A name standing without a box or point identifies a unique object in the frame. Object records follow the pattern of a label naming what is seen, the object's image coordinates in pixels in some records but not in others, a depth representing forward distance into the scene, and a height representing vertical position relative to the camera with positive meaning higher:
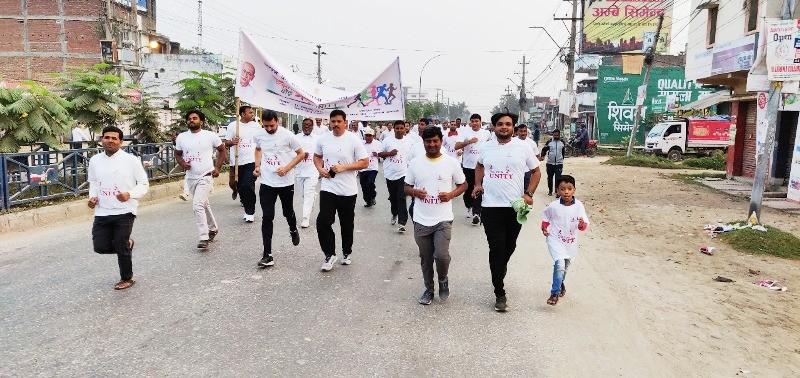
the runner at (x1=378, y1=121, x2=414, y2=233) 9.00 -0.70
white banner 7.37 +0.43
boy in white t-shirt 5.43 -0.97
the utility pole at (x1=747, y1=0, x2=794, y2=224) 8.84 -0.31
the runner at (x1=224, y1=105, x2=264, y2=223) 9.15 -0.67
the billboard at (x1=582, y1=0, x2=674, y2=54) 45.34 +7.97
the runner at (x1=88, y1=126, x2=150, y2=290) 5.46 -0.72
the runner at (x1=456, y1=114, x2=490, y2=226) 9.74 -0.48
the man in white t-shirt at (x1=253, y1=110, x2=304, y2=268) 6.50 -0.54
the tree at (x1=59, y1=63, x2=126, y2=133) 11.88 +0.52
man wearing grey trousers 5.20 -0.64
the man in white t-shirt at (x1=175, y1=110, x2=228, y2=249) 7.24 -0.54
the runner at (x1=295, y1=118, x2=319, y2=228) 9.14 -0.97
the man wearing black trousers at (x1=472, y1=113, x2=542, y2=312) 5.19 -0.58
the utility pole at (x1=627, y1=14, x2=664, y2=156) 27.84 +2.87
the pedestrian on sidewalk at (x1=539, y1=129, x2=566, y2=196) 12.78 -0.64
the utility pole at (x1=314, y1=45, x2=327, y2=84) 53.50 +6.25
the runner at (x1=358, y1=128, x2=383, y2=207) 10.88 -0.95
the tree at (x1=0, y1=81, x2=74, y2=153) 9.94 +0.02
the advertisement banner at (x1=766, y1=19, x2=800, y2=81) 8.30 +1.12
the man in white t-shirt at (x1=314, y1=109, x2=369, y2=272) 6.26 -0.55
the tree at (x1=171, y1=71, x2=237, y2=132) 14.84 +0.63
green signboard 44.91 +2.32
